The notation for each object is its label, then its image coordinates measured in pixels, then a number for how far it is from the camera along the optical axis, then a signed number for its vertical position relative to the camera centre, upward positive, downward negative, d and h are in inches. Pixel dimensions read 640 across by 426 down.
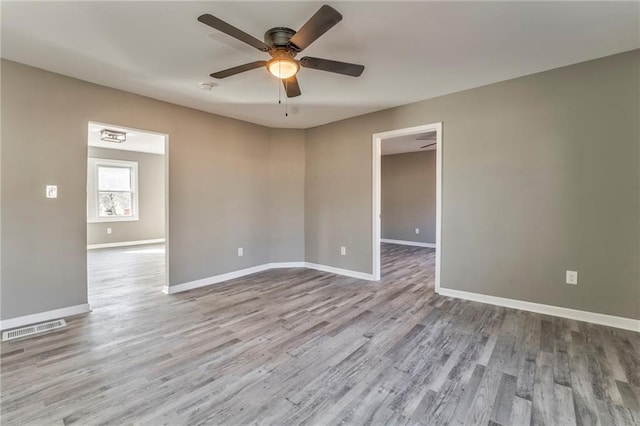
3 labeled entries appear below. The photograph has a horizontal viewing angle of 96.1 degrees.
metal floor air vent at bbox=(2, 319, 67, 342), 100.6 -44.7
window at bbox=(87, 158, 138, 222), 274.7 +17.7
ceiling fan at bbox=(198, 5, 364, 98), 68.2 +43.7
